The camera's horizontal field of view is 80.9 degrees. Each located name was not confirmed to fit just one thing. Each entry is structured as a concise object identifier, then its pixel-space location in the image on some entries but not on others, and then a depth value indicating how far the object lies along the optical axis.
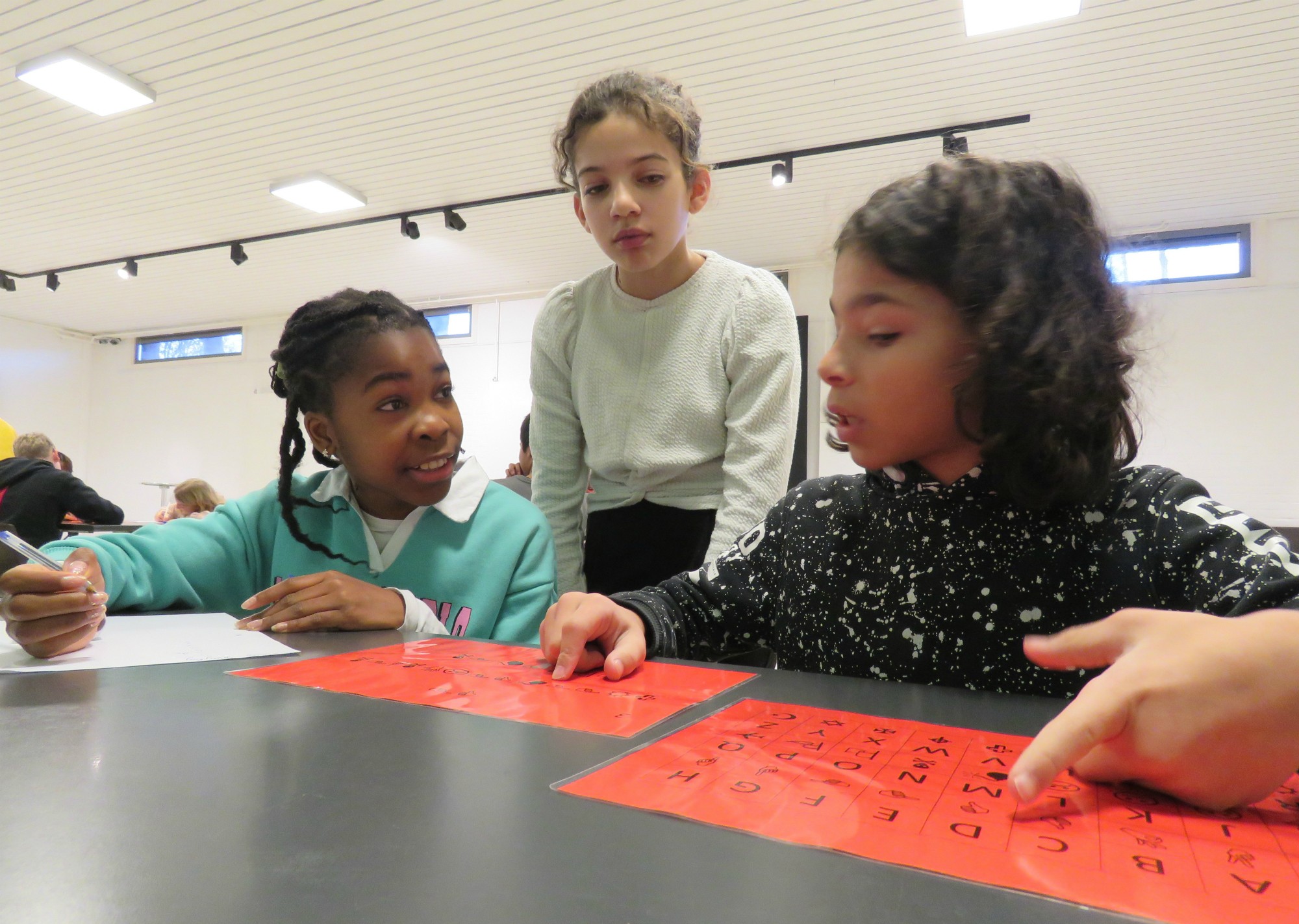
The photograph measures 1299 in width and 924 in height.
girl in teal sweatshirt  1.02
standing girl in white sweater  1.12
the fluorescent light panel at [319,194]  4.26
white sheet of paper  0.63
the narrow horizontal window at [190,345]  7.55
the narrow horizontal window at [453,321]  6.59
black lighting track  3.53
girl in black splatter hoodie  0.62
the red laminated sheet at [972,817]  0.27
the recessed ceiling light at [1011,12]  2.67
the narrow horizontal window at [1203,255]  4.45
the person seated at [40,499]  3.45
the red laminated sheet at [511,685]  0.49
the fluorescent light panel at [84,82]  3.21
